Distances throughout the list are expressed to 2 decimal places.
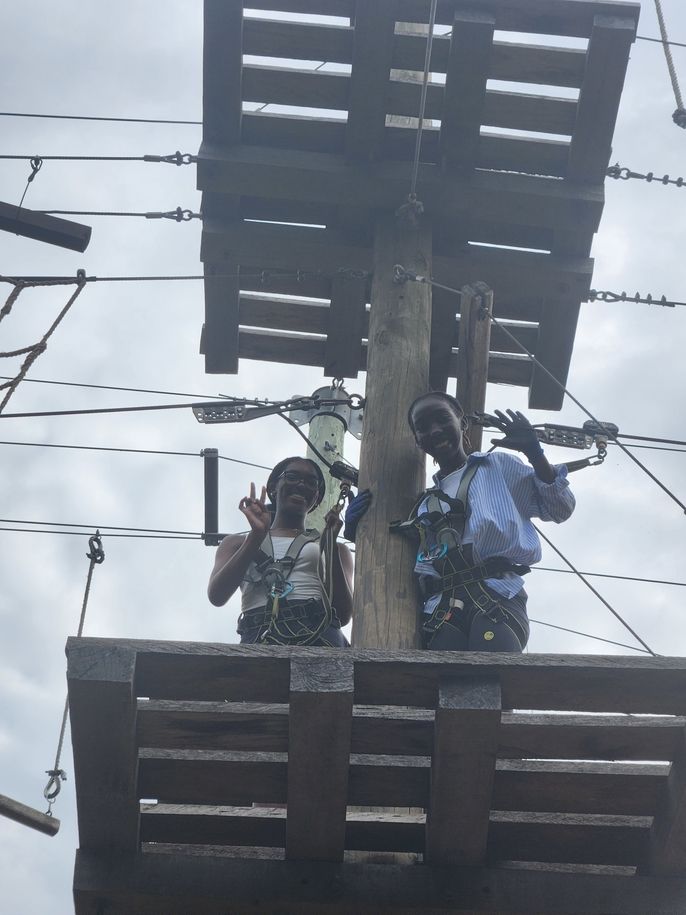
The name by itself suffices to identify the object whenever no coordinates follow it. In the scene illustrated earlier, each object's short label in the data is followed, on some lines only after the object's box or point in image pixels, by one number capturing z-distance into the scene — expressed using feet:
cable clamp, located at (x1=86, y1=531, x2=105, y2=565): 46.93
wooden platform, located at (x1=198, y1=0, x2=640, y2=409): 42.91
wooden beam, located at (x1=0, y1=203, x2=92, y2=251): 42.52
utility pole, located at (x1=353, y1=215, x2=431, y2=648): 33.40
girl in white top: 33.99
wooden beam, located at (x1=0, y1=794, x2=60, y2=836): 26.78
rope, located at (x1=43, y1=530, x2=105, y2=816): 37.01
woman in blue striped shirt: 31.73
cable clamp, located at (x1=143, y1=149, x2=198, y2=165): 47.61
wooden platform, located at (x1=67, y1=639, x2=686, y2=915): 25.09
